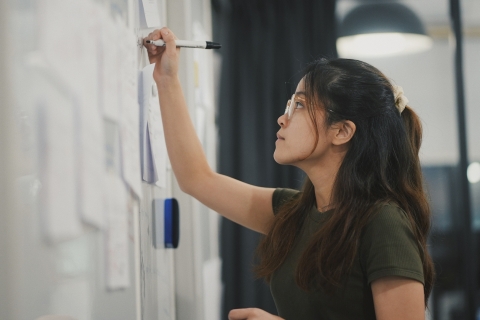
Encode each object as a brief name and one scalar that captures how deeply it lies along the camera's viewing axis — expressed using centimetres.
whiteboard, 116
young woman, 184
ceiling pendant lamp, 303
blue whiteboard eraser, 207
